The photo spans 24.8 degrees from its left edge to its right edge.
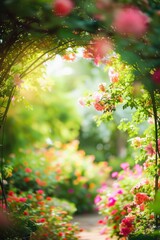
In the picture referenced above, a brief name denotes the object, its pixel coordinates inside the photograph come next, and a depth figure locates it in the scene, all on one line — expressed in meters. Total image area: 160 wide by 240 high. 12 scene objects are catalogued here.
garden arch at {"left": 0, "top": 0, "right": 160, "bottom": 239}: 2.41
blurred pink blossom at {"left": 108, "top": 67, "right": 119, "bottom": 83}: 3.75
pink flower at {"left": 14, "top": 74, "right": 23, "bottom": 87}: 3.72
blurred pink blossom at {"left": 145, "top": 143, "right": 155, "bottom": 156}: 3.83
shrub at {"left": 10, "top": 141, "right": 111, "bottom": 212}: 7.16
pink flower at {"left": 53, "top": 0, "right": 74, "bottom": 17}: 2.37
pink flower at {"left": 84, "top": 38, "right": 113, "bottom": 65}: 3.41
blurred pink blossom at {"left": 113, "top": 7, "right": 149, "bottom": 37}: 2.37
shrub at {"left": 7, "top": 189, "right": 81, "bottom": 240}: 4.68
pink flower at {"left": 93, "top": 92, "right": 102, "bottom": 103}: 3.82
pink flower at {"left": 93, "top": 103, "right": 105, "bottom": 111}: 3.80
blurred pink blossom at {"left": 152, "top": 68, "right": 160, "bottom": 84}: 3.06
